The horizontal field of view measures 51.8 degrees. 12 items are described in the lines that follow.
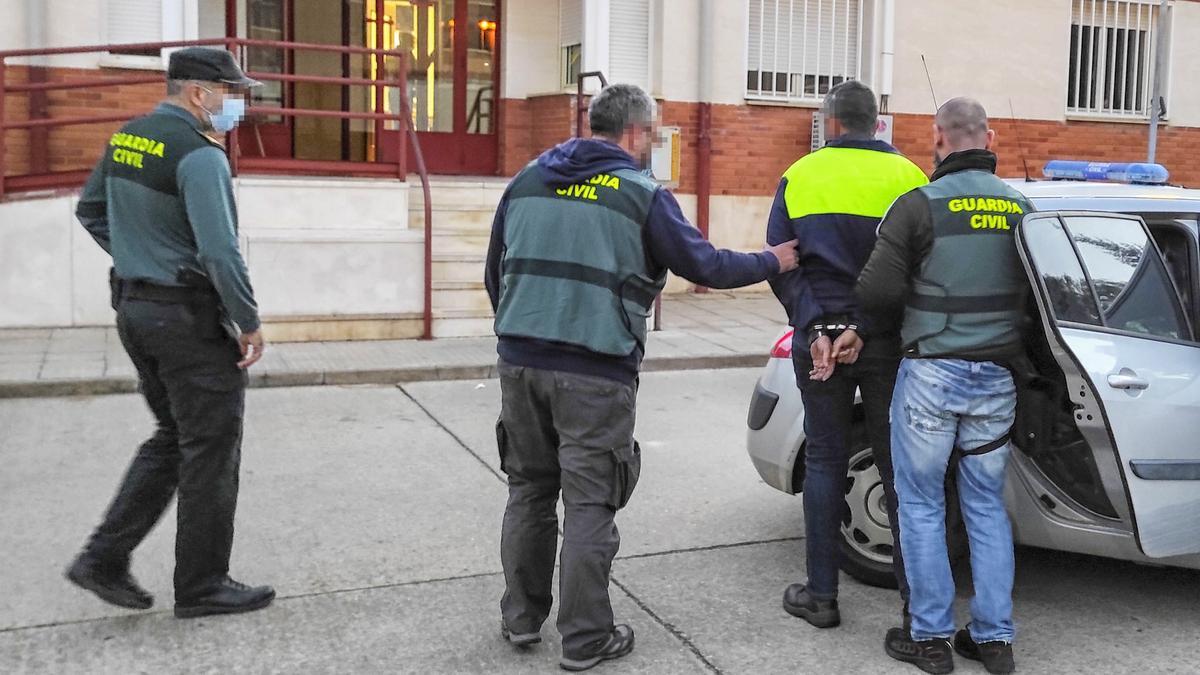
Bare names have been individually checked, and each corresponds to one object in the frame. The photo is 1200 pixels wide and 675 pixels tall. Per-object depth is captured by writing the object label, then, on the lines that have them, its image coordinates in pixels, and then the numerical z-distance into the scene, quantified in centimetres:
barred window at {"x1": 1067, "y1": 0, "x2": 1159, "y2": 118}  1662
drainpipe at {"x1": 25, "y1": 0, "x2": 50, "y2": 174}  1147
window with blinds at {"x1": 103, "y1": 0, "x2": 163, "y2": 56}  1177
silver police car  406
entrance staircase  1102
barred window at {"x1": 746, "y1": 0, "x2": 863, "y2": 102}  1488
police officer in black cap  411
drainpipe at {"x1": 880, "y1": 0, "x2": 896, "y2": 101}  1513
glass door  1477
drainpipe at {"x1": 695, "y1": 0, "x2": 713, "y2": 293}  1443
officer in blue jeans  391
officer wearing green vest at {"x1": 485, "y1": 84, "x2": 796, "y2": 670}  387
